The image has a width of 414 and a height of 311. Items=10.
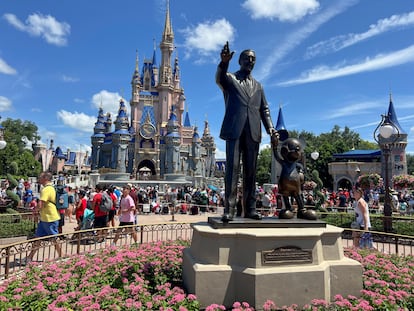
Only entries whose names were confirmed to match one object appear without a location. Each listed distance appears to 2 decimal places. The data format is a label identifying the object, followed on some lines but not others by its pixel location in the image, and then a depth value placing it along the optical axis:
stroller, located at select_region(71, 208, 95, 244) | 8.87
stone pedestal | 3.66
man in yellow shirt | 6.04
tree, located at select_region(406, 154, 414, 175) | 89.09
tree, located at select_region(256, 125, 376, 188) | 46.75
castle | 47.69
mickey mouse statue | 4.62
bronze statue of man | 4.63
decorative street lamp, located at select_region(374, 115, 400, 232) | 9.90
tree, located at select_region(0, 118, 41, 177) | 42.71
